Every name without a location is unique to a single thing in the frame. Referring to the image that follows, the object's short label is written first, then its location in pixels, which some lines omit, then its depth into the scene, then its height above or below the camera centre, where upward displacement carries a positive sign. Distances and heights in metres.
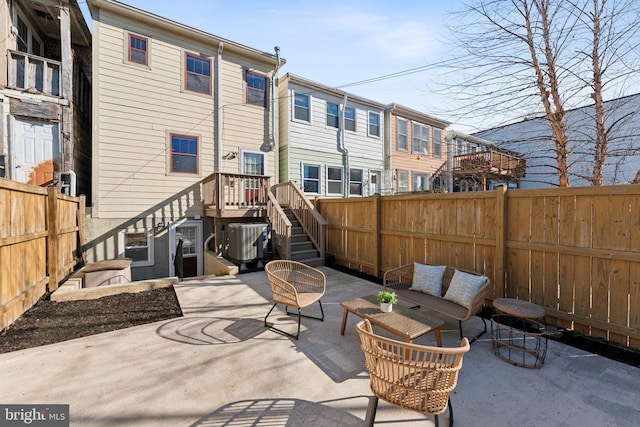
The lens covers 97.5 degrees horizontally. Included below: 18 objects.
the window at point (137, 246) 7.86 -1.01
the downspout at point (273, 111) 9.99 +3.55
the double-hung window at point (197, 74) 8.66 +4.30
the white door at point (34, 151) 6.87 +1.51
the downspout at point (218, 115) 9.02 +3.09
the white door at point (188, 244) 8.42 -1.05
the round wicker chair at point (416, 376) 1.81 -1.10
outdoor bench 3.56 -1.18
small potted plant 3.39 -1.10
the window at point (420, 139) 13.98 +3.63
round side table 3.01 -1.60
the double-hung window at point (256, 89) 9.66 +4.26
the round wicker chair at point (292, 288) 3.71 -1.20
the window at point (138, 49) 7.86 +4.59
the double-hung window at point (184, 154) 8.48 +1.75
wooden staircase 7.49 -1.07
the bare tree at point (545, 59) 5.48 +3.22
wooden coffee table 2.94 -1.24
